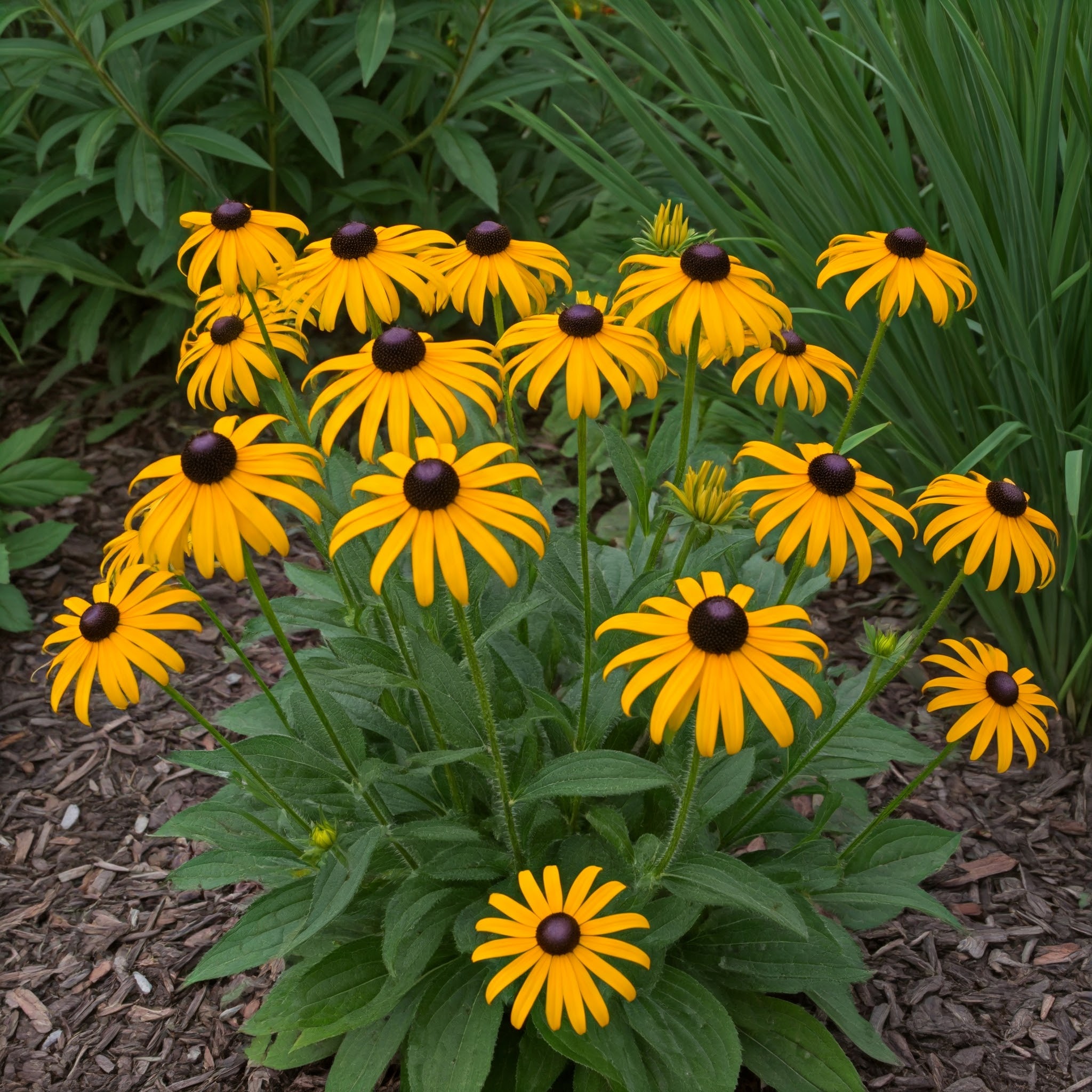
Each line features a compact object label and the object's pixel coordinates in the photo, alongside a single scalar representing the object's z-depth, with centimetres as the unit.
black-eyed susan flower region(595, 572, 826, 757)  72
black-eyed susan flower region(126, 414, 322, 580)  73
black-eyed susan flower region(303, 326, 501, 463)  76
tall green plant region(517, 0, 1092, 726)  98
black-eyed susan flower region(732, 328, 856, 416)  87
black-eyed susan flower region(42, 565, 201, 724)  77
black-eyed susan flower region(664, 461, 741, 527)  84
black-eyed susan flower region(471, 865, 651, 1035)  76
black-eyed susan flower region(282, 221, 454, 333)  80
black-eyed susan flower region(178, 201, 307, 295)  82
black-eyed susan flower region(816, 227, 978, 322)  83
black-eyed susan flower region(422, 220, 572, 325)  83
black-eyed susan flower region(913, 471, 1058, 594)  78
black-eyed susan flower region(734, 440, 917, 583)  77
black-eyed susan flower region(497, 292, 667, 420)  77
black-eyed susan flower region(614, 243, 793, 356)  79
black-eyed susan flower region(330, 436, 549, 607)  72
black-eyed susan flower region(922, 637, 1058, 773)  84
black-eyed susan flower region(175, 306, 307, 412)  85
